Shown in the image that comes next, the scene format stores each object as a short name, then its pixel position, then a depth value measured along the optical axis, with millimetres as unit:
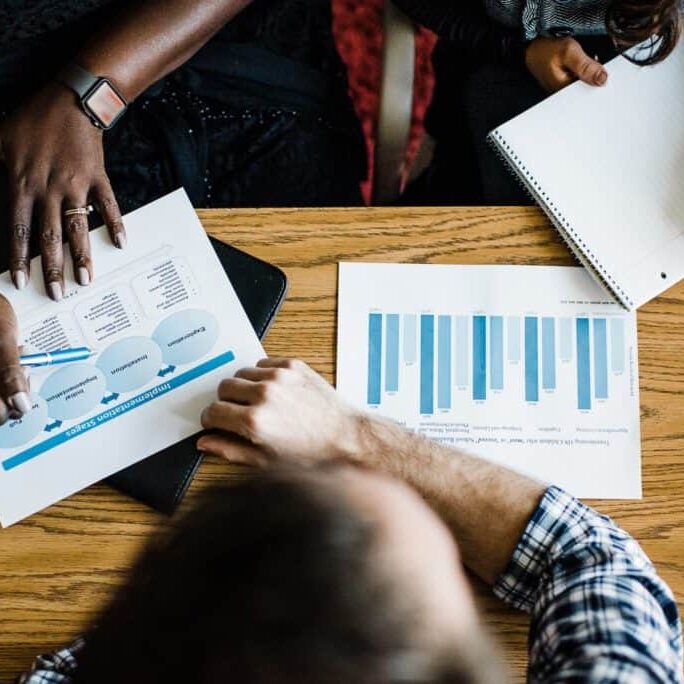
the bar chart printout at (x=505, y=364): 1001
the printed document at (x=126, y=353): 989
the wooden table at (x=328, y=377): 969
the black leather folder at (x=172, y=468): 979
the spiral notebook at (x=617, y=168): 1026
